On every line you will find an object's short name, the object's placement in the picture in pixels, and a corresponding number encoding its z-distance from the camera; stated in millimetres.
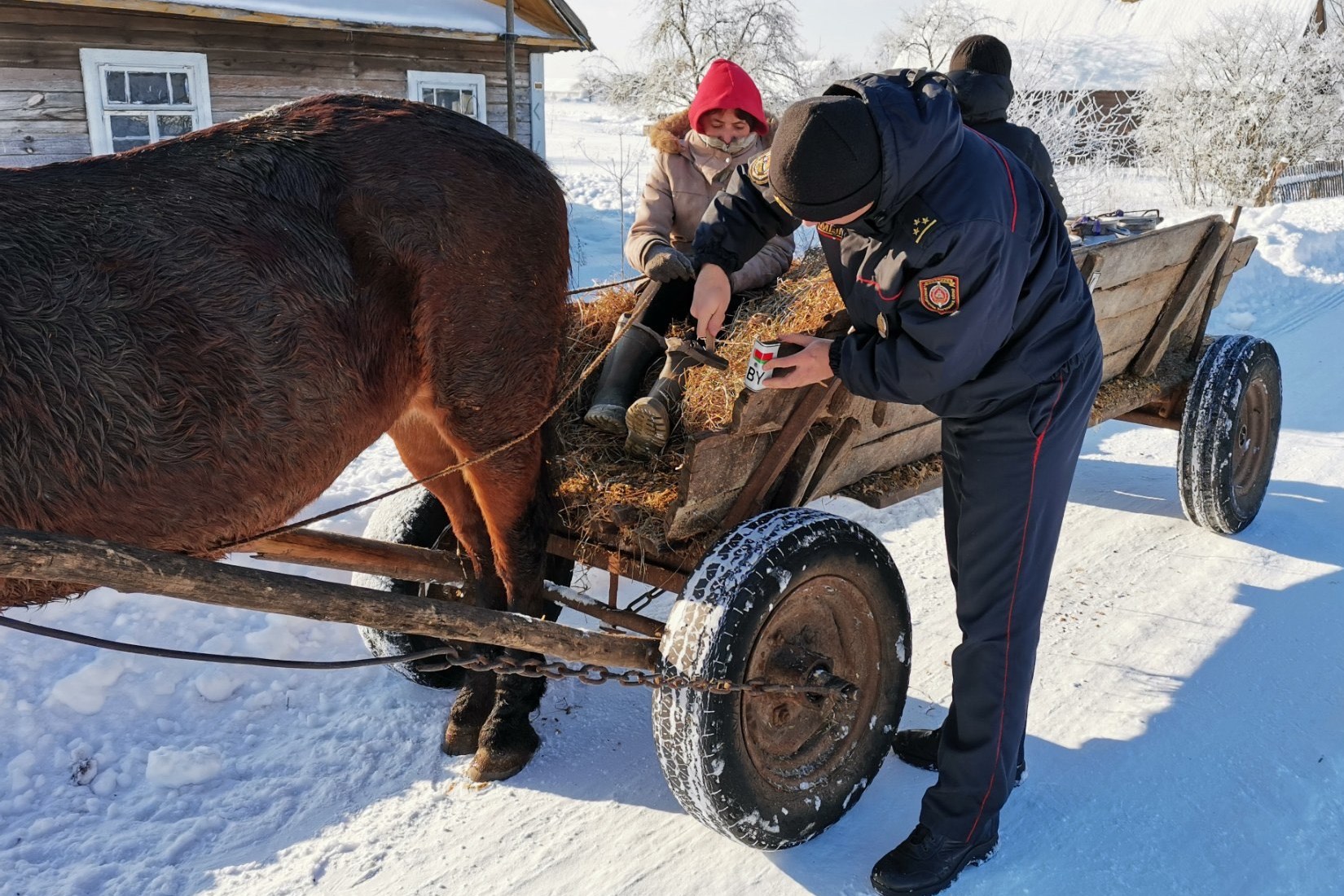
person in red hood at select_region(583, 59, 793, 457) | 3018
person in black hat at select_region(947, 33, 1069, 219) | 3652
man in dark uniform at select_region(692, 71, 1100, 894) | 2076
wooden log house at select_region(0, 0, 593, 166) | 7414
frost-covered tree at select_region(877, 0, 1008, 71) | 20422
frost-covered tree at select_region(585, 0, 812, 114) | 18188
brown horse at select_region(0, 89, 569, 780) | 2037
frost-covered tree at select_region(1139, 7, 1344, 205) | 16531
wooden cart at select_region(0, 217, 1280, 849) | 2078
